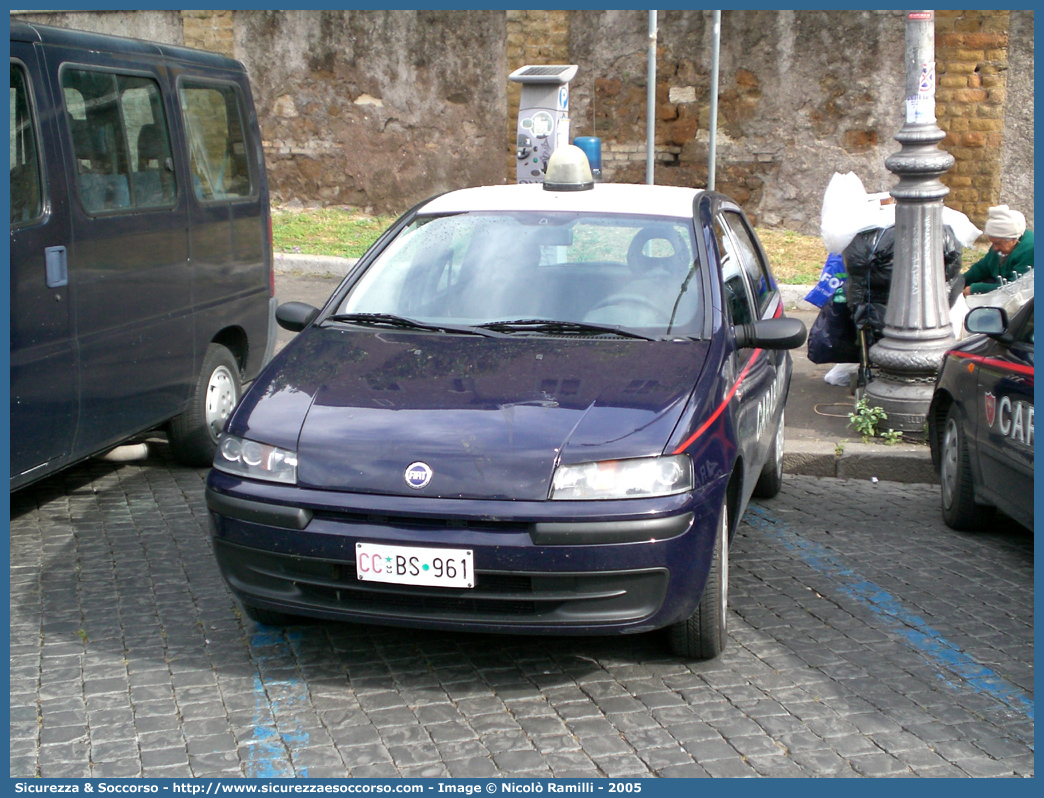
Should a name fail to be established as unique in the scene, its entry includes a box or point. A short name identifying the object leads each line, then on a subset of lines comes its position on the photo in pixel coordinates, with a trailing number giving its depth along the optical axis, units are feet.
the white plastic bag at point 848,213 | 25.00
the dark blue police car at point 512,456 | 11.28
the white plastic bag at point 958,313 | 25.11
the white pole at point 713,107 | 37.19
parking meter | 36.42
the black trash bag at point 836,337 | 25.52
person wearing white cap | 26.16
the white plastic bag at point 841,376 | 26.91
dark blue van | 15.93
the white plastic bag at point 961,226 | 25.33
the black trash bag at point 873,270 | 24.45
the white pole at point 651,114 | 35.71
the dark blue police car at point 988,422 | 15.74
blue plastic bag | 26.27
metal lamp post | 22.40
